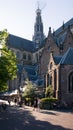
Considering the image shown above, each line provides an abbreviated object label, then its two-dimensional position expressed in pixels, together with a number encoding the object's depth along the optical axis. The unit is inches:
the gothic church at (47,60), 1857.8
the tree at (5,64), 1312.7
